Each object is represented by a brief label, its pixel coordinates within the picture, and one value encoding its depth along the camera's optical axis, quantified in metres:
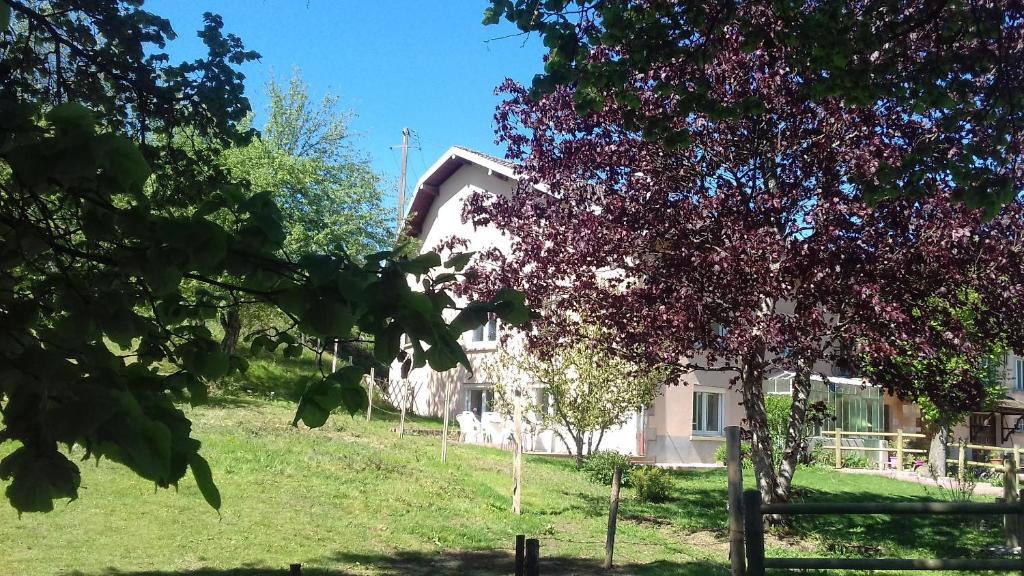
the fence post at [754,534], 5.73
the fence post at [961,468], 14.84
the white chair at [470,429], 25.09
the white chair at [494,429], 24.69
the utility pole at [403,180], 35.25
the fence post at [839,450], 27.00
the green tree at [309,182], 25.56
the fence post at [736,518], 6.27
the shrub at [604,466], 18.12
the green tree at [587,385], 18.88
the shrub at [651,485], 16.20
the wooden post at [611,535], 9.82
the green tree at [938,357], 10.11
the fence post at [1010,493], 11.20
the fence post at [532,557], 6.16
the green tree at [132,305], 1.91
